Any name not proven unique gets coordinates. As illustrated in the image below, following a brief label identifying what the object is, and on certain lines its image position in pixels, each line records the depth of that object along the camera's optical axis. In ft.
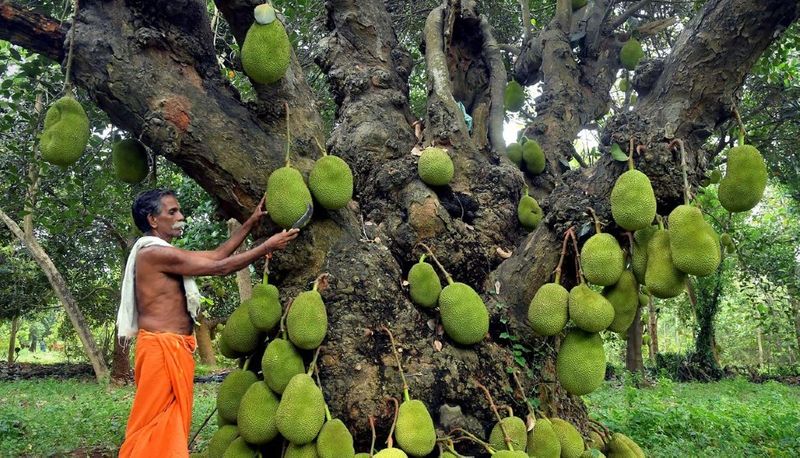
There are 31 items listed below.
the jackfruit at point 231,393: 7.04
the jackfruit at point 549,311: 7.04
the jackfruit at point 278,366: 6.54
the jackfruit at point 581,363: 6.96
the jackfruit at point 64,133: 6.97
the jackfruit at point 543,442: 6.94
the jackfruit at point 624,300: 7.14
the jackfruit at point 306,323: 6.58
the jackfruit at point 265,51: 6.97
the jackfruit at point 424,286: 7.51
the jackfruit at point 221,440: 6.91
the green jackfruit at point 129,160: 8.09
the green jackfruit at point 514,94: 13.97
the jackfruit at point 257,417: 6.38
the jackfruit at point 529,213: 9.07
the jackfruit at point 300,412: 6.07
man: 6.91
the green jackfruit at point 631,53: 12.58
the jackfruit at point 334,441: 6.06
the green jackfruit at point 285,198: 6.95
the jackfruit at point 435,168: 8.39
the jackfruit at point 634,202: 6.58
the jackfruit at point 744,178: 6.48
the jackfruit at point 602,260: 6.88
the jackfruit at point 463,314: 7.18
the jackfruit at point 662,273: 6.53
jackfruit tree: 6.97
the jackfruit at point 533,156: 10.87
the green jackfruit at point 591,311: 6.81
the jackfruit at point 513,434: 6.86
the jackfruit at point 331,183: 7.39
